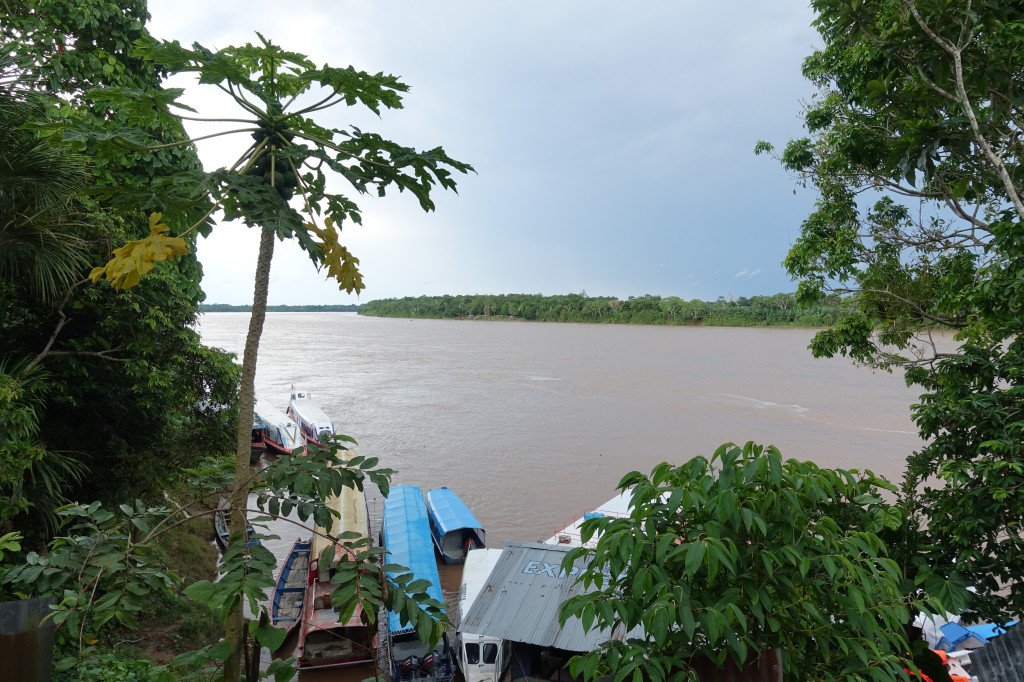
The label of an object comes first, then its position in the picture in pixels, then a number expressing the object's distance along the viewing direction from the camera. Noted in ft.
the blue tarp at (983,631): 23.79
